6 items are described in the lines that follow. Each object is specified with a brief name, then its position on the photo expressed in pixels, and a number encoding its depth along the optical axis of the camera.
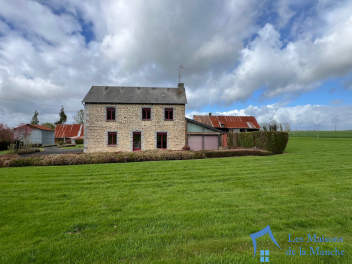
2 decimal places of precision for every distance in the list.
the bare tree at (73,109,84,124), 48.00
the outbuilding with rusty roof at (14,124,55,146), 27.77
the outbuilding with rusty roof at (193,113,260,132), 32.41
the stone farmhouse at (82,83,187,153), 16.88
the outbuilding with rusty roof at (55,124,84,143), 35.16
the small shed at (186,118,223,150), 18.36
